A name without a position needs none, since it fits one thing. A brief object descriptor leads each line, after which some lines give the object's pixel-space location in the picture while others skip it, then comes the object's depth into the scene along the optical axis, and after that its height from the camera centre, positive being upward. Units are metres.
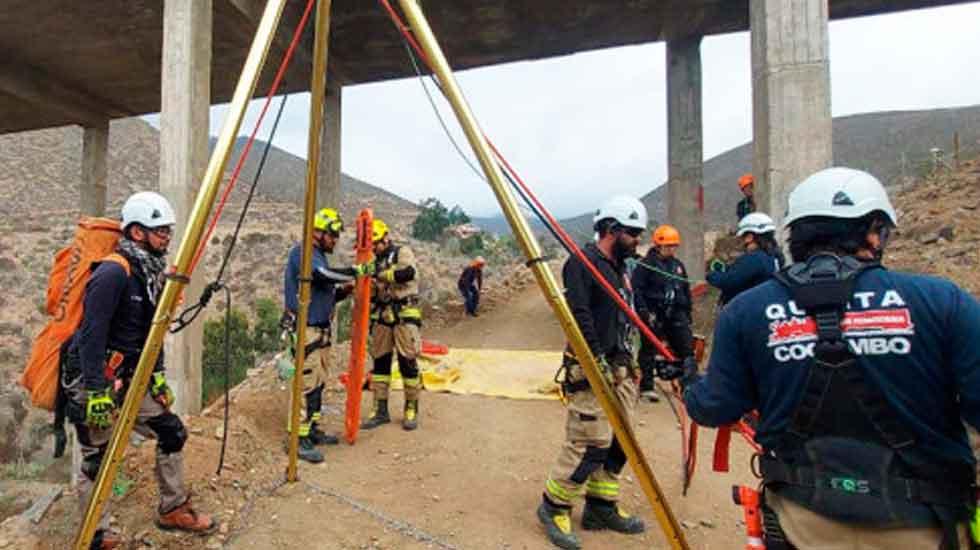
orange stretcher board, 4.91 -0.13
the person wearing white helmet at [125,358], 3.08 -0.34
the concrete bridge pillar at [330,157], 10.12 +2.46
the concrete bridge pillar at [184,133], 6.21 +1.80
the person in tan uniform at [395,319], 5.73 -0.24
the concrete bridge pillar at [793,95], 5.79 +1.99
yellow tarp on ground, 7.66 -1.14
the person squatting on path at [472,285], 14.55 +0.25
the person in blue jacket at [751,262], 4.76 +0.26
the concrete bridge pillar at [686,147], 9.95 +2.55
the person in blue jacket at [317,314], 5.04 -0.17
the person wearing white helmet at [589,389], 3.50 -0.59
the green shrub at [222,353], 12.74 -1.40
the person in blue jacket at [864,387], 1.58 -0.27
